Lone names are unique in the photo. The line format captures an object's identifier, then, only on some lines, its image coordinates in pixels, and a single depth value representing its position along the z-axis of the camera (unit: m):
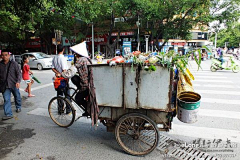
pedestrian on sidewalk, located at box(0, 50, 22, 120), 4.44
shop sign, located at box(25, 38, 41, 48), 34.75
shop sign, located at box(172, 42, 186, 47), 34.75
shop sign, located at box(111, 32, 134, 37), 29.40
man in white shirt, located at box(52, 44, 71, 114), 4.53
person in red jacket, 6.63
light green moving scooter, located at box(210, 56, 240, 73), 10.98
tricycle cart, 2.66
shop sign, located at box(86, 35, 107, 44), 30.25
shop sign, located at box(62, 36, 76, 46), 25.08
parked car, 14.35
